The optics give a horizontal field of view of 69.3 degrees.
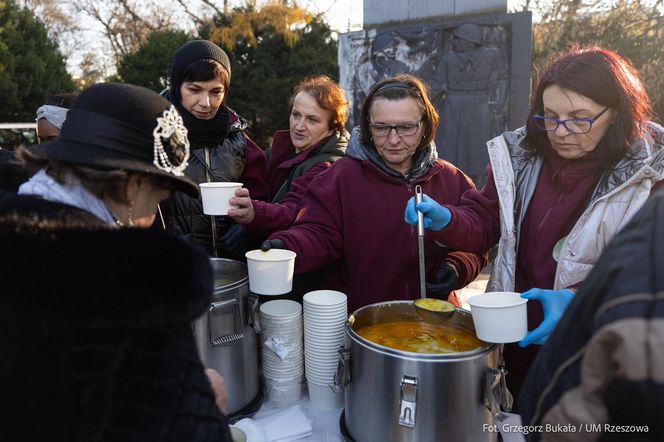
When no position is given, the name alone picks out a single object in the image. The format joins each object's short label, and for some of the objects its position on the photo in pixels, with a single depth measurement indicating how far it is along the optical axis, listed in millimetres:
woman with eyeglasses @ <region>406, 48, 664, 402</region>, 1611
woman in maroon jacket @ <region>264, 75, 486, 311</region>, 2053
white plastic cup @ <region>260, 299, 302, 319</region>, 1646
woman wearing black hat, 874
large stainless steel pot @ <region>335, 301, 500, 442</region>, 1233
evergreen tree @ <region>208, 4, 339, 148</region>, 11109
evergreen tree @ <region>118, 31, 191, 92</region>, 11742
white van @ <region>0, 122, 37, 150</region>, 8675
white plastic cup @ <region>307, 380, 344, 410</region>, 1604
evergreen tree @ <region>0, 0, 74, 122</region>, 10688
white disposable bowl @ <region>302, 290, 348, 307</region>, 1595
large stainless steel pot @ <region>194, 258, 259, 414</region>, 1487
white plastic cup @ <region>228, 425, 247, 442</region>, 1379
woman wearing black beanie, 2408
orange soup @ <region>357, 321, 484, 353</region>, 1516
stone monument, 4668
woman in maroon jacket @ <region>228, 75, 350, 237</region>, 2690
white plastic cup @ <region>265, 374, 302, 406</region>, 1678
